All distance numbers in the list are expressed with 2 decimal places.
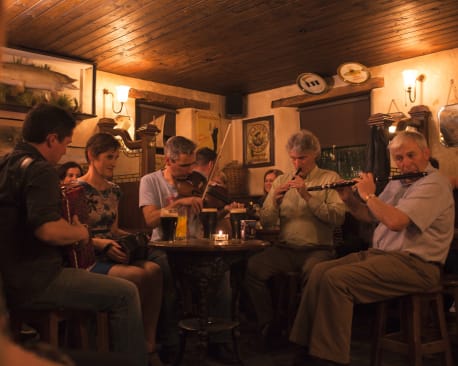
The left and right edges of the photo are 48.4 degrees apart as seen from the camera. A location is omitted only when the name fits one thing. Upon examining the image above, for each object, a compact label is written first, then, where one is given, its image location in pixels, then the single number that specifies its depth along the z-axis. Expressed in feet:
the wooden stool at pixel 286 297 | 11.68
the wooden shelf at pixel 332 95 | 21.08
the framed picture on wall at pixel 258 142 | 25.16
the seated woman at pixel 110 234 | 9.37
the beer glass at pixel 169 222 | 9.87
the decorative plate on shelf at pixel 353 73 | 19.29
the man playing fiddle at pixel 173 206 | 10.66
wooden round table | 9.06
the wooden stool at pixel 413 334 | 8.64
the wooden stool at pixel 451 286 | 9.20
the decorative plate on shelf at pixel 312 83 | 21.43
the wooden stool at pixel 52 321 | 6.89
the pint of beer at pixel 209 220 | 10.58
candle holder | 9.92
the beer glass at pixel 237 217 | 10.49
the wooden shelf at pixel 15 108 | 18.18
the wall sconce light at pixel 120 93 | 21.45
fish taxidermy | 18.13
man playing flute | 8.79
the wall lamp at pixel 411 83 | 19.54
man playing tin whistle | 11.64
